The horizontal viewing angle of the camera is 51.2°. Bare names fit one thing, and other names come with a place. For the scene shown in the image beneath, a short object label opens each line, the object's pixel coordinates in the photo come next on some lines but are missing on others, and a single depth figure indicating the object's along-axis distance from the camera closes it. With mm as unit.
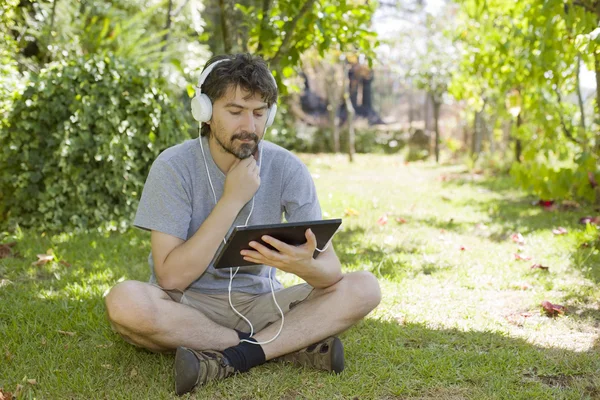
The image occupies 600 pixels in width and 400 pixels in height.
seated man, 2656
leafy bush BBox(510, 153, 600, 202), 6738
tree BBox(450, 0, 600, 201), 5480
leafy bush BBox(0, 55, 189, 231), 5395
